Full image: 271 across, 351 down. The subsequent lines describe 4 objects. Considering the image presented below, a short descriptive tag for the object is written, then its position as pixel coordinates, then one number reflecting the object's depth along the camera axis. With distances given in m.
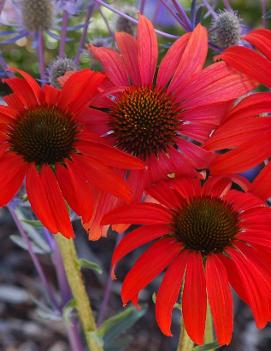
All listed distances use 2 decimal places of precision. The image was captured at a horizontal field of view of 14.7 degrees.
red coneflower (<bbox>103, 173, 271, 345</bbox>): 0.45
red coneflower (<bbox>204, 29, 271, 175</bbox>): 0.43
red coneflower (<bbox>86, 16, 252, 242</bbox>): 0.46
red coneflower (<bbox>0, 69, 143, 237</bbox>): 0.44
